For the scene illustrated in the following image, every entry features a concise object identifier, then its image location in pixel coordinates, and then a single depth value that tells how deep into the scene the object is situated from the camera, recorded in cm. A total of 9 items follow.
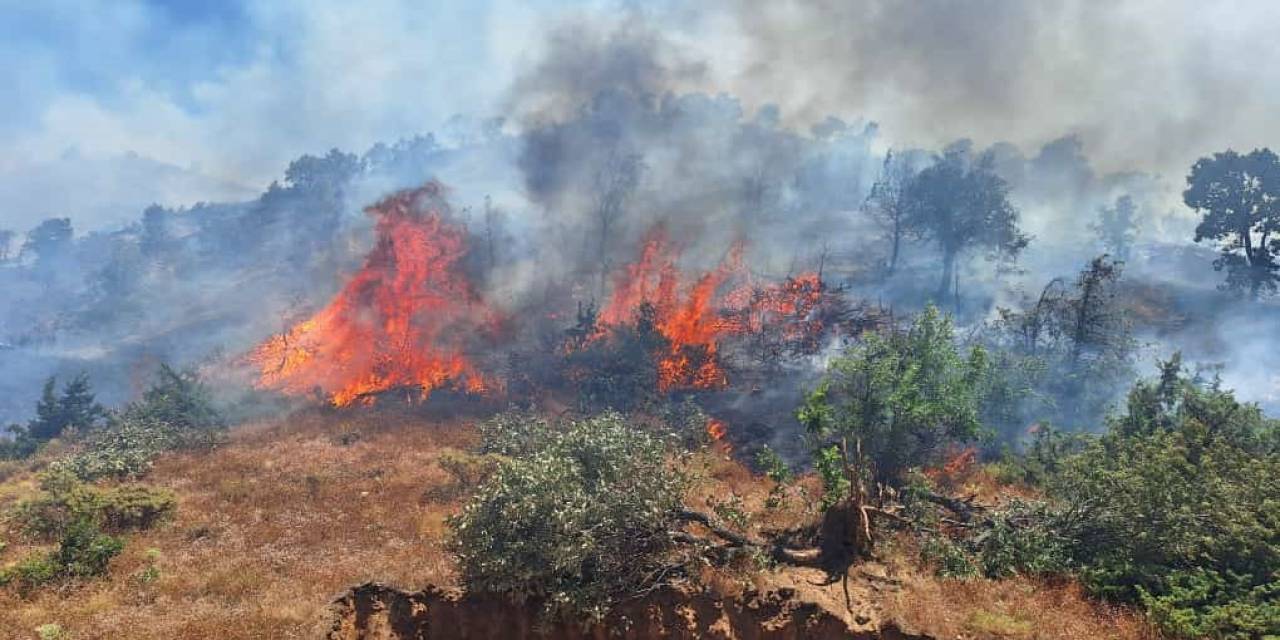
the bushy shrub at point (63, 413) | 3188
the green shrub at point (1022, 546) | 1197
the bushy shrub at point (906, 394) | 1678
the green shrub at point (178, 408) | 2875
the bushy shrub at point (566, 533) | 1075
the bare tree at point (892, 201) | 5322
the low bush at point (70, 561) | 1332
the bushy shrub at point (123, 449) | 2248
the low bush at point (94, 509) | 1691
